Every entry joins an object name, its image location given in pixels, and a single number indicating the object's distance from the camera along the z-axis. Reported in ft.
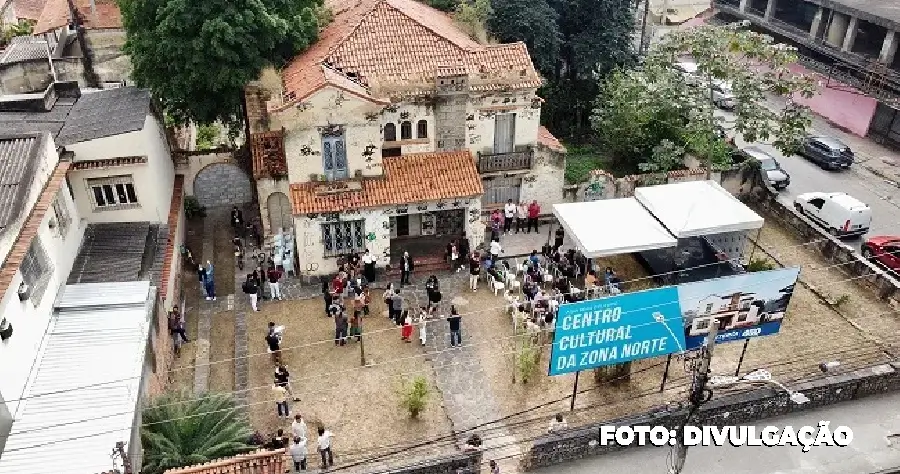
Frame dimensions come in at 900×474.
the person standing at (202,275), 81.05
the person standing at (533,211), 92.53
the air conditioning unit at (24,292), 56.64
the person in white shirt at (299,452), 58.13
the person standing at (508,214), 92.12
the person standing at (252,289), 78.38
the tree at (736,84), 97.45
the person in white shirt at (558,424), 64.49
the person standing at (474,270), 82.53
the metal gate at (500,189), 92.17
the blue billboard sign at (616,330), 59.67
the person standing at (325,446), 58.39
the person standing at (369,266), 82.33
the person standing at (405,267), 82.38
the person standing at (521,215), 93.09
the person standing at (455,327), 72.08
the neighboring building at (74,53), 108.88
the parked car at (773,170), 109.09
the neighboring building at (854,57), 124.98
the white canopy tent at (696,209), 81.25
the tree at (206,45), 83.61
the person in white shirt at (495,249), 84.02
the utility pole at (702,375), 47.09
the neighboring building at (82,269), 53.67
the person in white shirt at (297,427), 58.03
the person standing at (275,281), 79.46
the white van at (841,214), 95.71
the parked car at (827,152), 116.16
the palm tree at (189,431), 55.26
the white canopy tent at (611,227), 78.02
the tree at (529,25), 109.40
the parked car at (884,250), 87.40
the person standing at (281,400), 64.23
